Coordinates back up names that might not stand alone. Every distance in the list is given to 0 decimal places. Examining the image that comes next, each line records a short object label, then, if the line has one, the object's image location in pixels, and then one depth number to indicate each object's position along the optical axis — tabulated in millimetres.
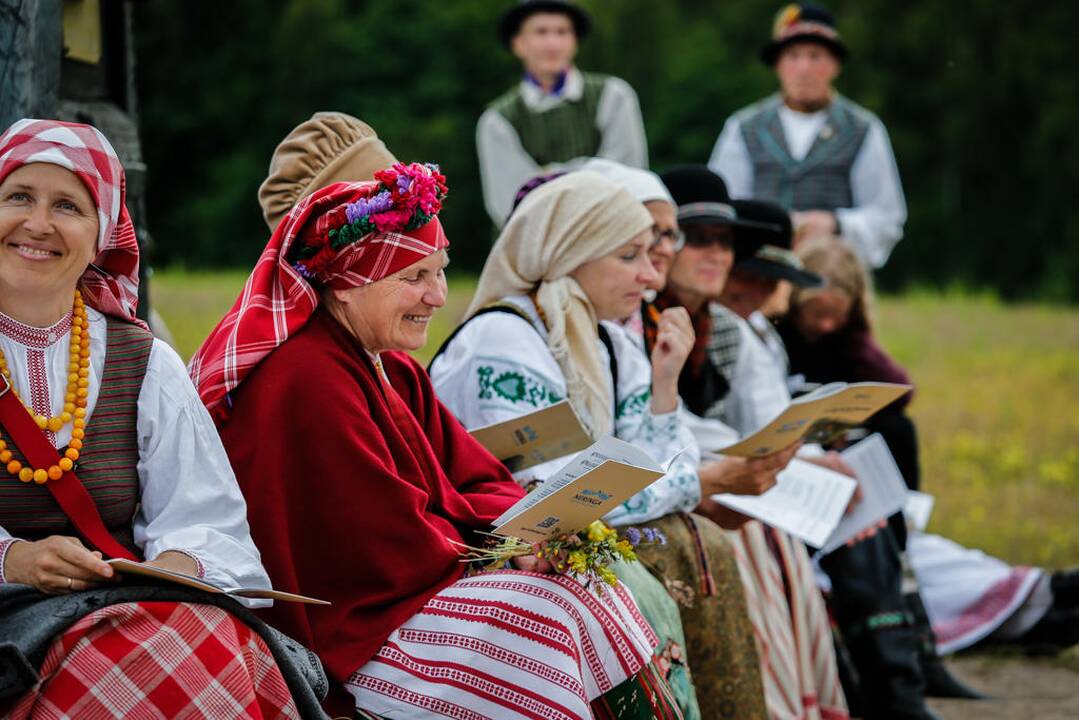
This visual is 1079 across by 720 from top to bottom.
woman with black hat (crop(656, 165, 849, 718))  8687
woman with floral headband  5871
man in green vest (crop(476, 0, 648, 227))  14391
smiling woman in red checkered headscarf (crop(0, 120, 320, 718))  4805
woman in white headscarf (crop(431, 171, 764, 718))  7715
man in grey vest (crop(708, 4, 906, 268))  14250
